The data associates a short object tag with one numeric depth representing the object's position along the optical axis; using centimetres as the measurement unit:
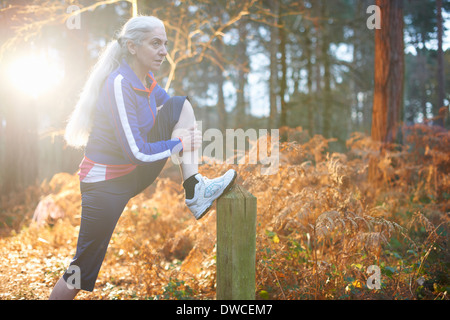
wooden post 175
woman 203
